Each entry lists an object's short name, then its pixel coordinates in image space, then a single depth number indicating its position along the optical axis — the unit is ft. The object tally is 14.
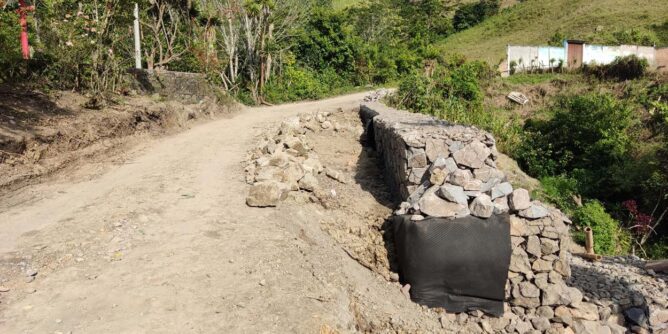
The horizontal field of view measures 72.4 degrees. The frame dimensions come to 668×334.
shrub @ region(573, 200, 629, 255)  31.27
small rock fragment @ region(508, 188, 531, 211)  17.57
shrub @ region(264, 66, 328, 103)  54.19
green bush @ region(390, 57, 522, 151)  42.39
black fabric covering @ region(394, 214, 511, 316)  16.28
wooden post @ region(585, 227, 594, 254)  27.25
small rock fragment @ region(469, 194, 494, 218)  16.69
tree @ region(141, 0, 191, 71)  46.16
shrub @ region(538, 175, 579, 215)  35.76
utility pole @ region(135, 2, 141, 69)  40.45
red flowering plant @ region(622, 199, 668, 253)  32.30
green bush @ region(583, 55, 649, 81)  64.25
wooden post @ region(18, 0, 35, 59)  28.53
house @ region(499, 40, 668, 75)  74.64
